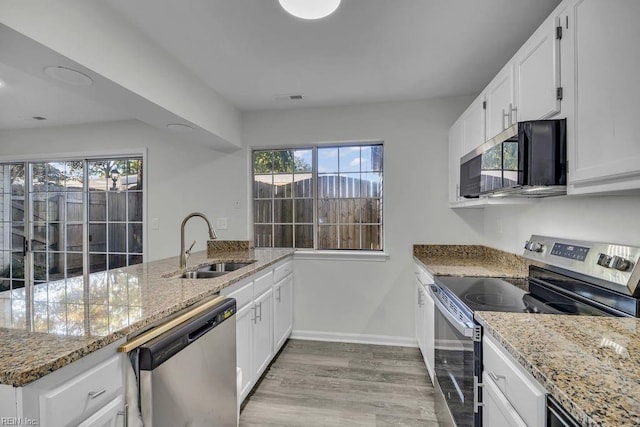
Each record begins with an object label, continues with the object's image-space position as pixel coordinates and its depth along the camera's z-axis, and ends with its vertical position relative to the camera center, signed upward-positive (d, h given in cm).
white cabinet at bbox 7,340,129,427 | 78 -53
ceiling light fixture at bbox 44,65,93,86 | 152 +69
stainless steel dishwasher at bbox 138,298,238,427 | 110 -70
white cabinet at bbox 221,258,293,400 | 198 -84
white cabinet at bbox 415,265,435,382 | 218 -87
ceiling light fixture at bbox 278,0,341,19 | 149 +101
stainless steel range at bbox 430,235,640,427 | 123 -44
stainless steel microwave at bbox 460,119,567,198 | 130 +23
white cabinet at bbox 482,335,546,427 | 83 -56
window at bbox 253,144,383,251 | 325 +14
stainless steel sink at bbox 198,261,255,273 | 262 -49
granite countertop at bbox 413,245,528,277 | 214 -43
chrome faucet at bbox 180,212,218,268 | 228 -33
